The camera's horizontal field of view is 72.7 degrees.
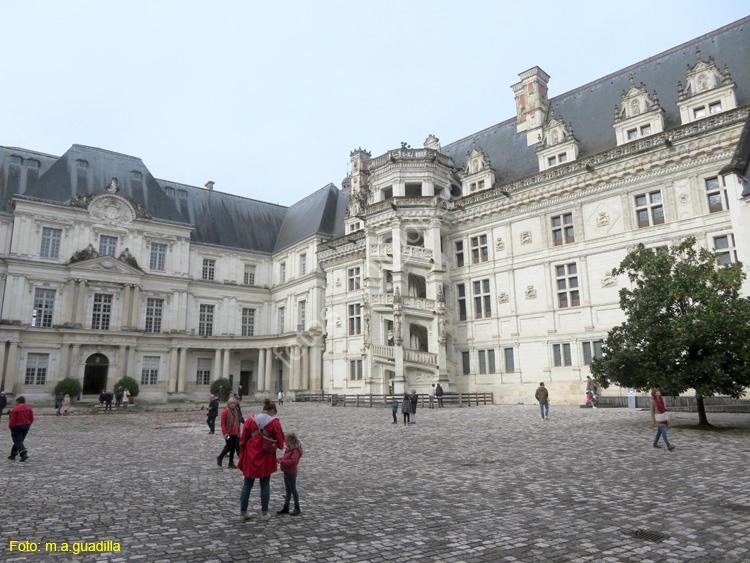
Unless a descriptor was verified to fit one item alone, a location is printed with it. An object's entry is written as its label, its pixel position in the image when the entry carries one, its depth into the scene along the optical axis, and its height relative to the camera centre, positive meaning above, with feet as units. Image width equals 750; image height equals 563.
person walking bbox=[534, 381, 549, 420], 67.36 -2.23
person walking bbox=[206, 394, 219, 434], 58.54 -3.02
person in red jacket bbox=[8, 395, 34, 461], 40.09 -2.99
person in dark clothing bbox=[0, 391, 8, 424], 73.11 -1.69
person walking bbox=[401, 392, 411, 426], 65.10 -3.02
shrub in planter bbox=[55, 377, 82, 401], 126.31 +0.14
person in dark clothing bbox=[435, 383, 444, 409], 97.14 -2.53
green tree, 50.08 +4.57
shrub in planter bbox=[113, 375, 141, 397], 132.65 +0.66
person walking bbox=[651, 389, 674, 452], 40.16 -3.06
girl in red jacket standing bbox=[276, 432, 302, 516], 24.20 -3.91
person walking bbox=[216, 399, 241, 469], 38.01 -3.29
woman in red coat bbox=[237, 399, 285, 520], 23.54 -3.28
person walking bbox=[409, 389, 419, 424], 65.46 -3.04
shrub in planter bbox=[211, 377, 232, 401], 145.14 -0.55
